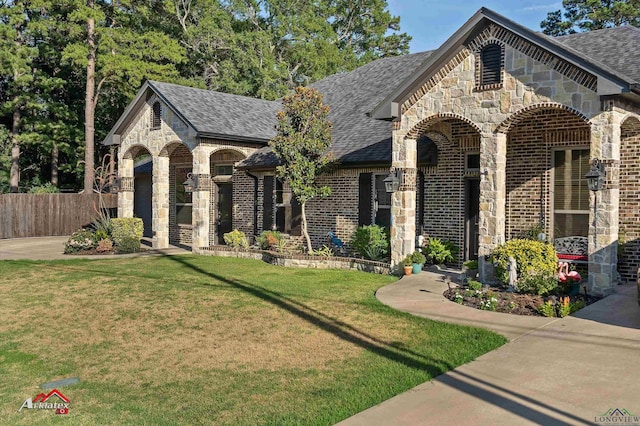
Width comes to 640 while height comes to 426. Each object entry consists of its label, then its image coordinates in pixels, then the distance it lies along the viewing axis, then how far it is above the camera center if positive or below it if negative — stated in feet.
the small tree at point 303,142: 52.85 +6.13
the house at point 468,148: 35.27 +4.99
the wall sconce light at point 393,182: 45.06 +1.99
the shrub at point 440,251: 47.37 -3.71
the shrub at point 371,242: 49.52 -3.09
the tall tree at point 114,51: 99.19 +29.42
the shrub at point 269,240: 58.85 -3.50
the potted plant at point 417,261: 44.39 -4.26
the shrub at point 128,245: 64.39 -4.47
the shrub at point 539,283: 34.01 -4.63
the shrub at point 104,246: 62.95 -4.47
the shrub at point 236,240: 61.21 -3.64
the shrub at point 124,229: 65.92 -2.69
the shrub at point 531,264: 34.27 -3.51
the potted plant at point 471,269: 41.14 -4.55
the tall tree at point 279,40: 122.21 +39.99
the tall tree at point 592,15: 104.53 +38.12
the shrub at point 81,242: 63.47 -4.08
